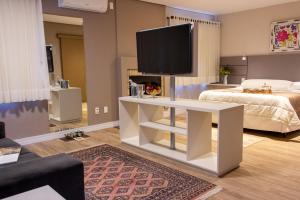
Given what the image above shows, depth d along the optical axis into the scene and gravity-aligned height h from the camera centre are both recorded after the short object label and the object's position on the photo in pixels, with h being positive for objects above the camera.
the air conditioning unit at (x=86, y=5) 3.86 +1.10
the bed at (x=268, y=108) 3.74 -0.62
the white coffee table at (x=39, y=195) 1.00 -0.50
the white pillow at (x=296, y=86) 4.73 -0.35
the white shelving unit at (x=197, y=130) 2.55 -0.72
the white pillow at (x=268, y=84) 4.90 -0.32
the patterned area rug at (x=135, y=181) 2.23 -1.10
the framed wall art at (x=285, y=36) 5.13 +0.68
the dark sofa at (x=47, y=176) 1.35 -0.59
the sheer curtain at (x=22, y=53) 3.40 +0.30
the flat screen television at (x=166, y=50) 2.84 +0.26
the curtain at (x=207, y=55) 5.99 +0.38
